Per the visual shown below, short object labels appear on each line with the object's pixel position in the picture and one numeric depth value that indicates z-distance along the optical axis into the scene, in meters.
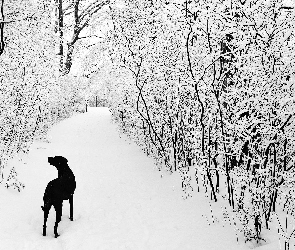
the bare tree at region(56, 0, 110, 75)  18.23
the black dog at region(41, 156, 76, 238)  4.56
